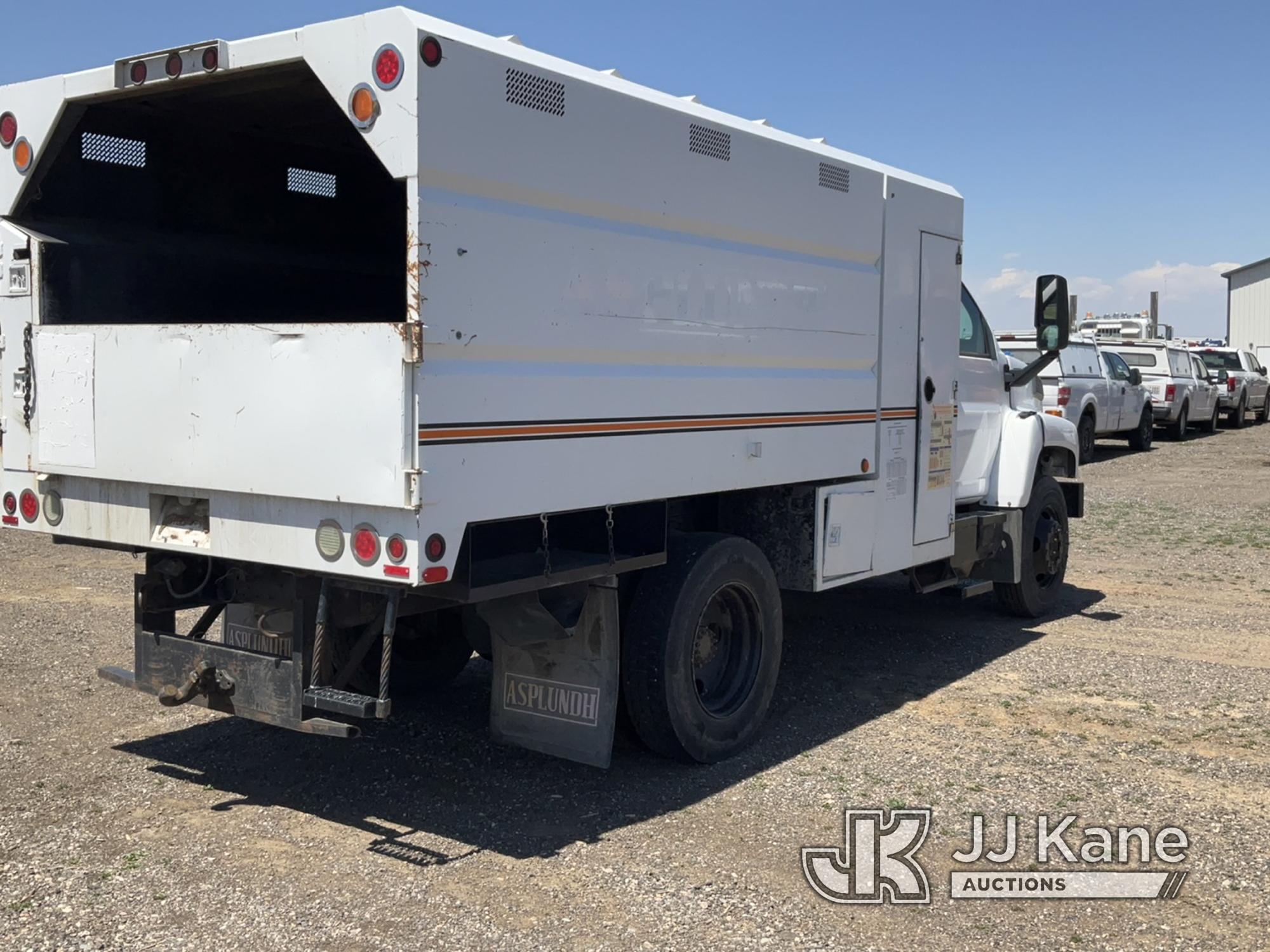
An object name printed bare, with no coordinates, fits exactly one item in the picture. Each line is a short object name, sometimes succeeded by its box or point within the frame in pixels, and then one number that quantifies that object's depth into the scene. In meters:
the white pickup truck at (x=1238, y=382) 28.98
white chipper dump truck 4.24
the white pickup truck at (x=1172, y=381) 23.89
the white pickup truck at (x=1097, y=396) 18.50
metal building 51.28
